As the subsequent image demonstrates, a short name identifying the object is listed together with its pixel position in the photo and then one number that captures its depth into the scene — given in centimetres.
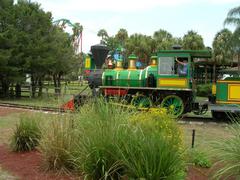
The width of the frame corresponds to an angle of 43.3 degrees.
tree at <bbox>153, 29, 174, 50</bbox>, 3730
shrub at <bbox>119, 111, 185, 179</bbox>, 363
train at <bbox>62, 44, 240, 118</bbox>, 1172
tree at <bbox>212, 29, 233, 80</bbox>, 3452
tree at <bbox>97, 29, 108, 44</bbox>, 5429
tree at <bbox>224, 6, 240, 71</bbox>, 2831
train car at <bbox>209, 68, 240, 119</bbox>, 1151
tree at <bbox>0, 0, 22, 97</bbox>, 1943
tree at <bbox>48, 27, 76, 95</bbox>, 2229
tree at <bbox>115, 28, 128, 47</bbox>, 5284
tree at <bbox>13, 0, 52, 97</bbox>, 2075
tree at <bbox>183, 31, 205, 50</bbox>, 3612
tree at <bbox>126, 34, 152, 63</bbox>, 3854
